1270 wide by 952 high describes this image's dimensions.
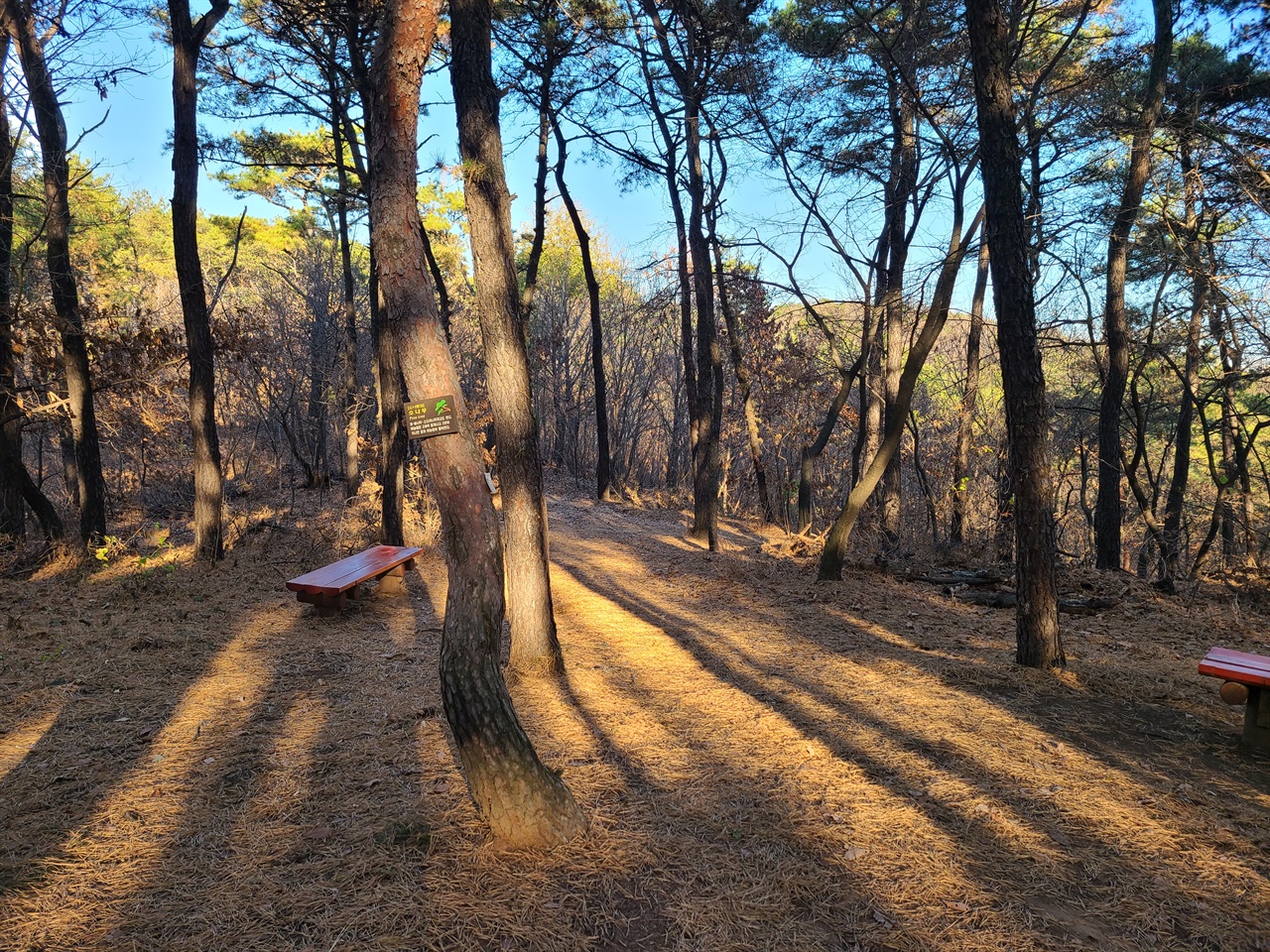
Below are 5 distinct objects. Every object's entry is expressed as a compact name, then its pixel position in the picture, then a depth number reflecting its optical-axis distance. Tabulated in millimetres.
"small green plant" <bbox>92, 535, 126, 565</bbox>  7234
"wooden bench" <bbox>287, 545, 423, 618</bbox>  6074
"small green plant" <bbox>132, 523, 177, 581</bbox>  6863
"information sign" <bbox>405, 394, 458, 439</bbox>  2867
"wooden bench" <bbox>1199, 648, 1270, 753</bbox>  3447
